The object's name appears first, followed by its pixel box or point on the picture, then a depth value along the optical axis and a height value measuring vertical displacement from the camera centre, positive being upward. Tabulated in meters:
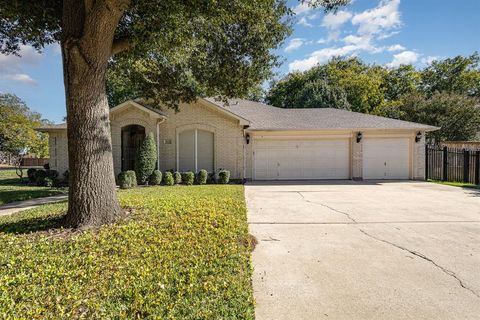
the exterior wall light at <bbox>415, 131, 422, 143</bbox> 13.56 +0.82
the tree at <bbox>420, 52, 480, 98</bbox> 30.19 +9.10
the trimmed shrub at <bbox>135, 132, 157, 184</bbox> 12.14 -0.29
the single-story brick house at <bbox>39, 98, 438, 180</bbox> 13.47 +0.44
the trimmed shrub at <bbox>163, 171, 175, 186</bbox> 12.26 -1.16
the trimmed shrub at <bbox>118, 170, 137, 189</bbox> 11.21 -1.08
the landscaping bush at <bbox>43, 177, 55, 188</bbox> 12.05 -1.22
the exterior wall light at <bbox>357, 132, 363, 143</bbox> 13.65 +0.88
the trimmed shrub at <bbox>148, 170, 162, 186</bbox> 12.16 -1.09
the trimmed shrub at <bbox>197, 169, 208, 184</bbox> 12.62 -1.06
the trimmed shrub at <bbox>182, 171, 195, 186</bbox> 12.49 -1.13
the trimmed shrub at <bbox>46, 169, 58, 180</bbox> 12.36 -0.89
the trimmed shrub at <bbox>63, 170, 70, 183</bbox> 13.15 -1.04
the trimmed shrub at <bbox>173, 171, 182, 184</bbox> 12.55 -1.13
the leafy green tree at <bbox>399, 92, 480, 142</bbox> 22.84 +3.26
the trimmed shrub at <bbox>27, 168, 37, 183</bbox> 12.68 -0.96
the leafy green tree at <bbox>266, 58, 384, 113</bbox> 24.58 +7.00
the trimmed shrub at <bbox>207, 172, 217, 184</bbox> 13.04 -1.20
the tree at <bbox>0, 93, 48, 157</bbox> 20.81 +1.94
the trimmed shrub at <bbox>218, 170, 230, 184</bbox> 12.77 -1.08
